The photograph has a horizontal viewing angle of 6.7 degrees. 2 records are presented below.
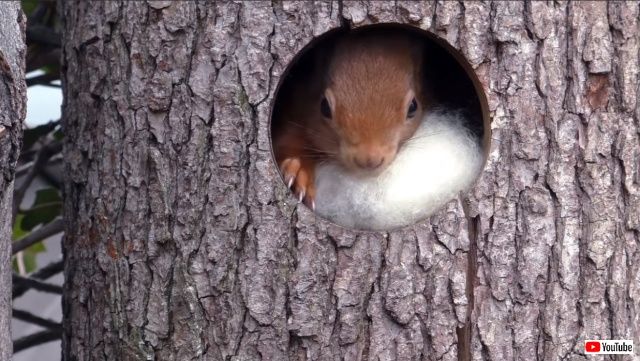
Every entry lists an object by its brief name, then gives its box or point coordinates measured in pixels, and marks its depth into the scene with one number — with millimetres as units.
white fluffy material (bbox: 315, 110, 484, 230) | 1865
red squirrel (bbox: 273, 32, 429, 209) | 1849
